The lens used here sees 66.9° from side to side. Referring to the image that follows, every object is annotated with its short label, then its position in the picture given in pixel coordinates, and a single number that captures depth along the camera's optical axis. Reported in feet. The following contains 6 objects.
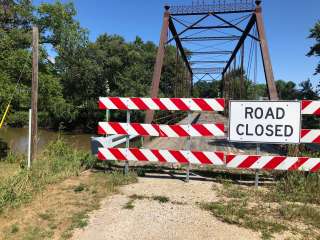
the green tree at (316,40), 50.74
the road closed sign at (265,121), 14.71
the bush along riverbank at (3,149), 28.68
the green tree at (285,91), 132.40
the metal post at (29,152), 17.48
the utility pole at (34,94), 20.41
